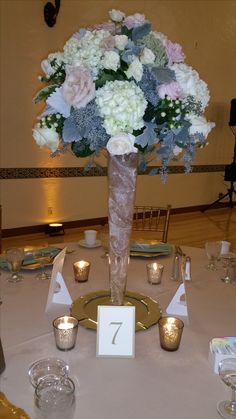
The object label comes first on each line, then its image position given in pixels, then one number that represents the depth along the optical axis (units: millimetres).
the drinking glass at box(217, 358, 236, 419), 859
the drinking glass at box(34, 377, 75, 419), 788
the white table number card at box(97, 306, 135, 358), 1059
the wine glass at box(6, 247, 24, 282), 1545
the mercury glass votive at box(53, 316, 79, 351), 1066
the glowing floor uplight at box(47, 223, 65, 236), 4844
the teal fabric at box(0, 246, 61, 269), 1673
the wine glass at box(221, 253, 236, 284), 1628
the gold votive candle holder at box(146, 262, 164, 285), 1568
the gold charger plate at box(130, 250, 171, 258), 1852
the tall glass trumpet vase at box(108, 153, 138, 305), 1198
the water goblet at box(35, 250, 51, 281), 1607
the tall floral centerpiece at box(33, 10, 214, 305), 1067
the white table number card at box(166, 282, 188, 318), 1300
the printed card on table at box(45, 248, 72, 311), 1338
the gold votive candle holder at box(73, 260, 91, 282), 1563
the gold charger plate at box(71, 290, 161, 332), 1228
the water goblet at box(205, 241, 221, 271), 1752
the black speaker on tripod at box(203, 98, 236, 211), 6207
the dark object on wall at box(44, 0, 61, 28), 4461
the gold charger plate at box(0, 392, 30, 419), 801
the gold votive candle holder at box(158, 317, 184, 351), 1090
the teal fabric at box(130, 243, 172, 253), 1891
